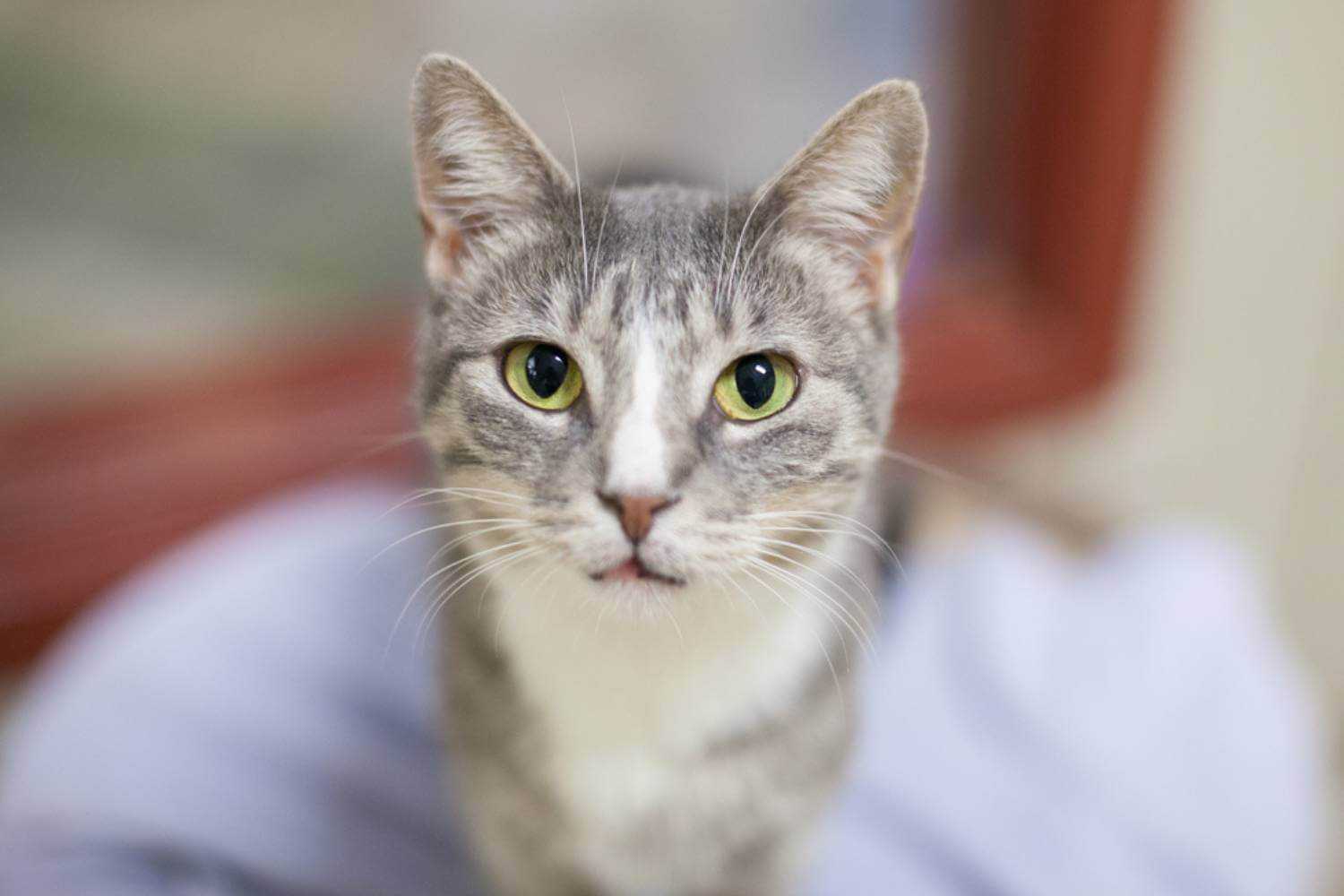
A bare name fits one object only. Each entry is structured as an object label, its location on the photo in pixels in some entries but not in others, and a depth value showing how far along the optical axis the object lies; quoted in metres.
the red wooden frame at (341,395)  0.66
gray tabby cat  0.39
